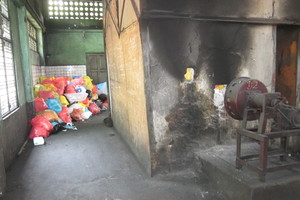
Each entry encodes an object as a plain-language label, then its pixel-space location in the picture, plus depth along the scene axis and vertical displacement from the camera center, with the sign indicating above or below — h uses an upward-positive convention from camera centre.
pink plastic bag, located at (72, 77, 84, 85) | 9.71 -0.23
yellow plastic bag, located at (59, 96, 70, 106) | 8.12 -0.89
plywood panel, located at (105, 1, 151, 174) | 3.62 -0.27
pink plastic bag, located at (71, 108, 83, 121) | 7.94 -1.37
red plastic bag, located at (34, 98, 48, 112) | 6.81 -0.84
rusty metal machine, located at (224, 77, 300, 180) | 2.57 -0.53
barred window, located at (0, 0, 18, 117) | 4.55 +0.19
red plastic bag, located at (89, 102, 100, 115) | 8.98 -1.33
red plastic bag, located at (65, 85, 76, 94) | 8.82 -0.52
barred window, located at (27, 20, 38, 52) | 8.20 +1.54
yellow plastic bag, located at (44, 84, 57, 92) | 7.94 -0.38
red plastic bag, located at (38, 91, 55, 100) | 7.32 -0.59
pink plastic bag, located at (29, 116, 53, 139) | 5.88 -1.33
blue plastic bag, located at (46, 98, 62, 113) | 7.17 -0.91
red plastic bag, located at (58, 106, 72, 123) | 7.22 -1.26
